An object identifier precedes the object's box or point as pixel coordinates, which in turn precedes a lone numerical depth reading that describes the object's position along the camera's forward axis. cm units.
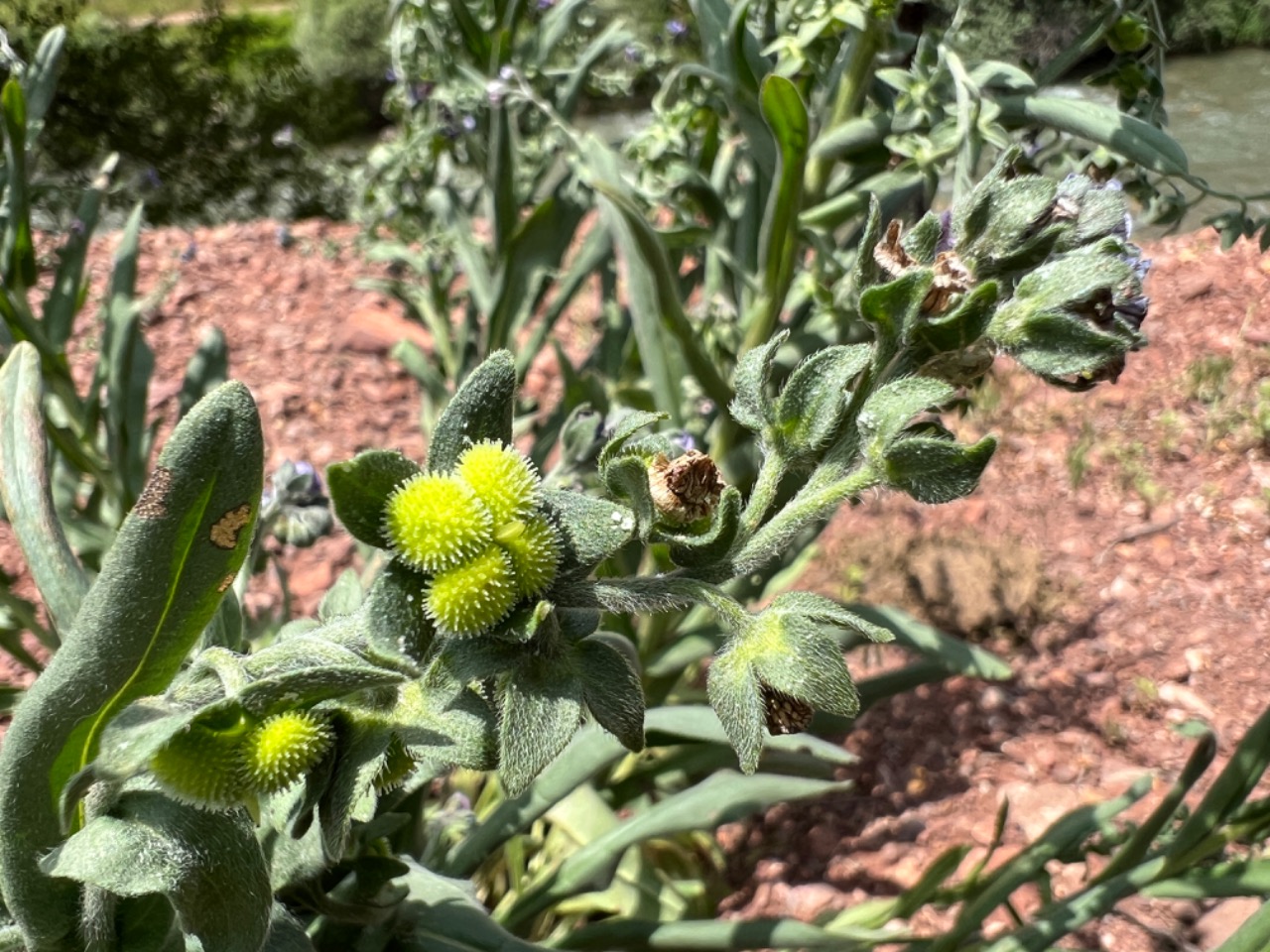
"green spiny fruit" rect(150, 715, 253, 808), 6
